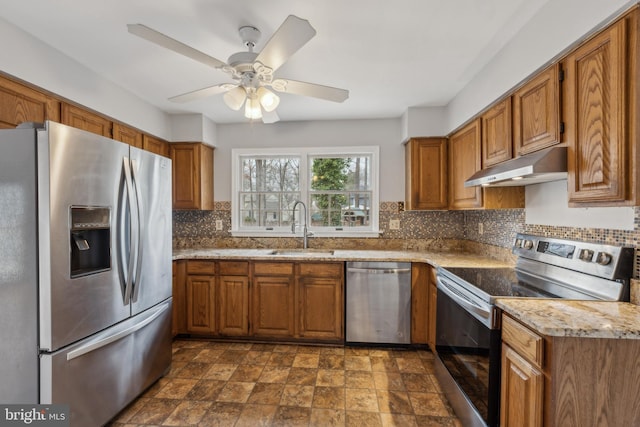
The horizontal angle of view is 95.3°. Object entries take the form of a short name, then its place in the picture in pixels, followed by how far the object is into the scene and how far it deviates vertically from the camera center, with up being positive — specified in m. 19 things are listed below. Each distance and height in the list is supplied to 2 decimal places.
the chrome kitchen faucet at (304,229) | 3.40 -0.21
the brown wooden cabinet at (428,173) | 3.08 +0.40
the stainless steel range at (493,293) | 1.43 -0.45
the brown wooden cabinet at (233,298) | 2.91 -0.87
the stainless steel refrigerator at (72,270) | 1.40 -0.31
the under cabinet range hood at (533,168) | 1.46 +0.23
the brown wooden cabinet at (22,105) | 1.74 +0.69
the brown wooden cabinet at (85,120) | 2.15 +0.73
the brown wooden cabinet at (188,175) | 3.35 +0.42
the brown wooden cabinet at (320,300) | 2.81 -0.87
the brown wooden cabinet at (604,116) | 1.15 +0.40
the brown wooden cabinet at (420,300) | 2.74 -0.84
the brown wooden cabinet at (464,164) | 2.44 +0.43
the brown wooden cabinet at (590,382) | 1.08 -0.64
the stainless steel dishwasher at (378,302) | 2.75 -0.87
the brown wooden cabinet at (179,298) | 2.95 -0.88
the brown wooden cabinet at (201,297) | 2.95 -0.87
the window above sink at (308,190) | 3.52 +0.26
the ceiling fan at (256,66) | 1.35 +0.81
